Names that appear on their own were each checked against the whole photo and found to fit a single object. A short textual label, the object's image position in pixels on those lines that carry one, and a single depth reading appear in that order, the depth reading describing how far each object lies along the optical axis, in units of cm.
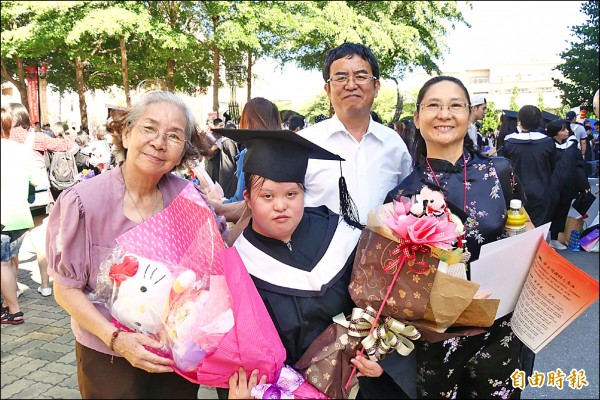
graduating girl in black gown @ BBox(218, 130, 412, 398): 164
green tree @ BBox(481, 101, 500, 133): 2160
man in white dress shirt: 251
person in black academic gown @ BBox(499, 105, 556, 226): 567
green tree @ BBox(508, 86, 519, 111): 3607
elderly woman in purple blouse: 157
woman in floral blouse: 187
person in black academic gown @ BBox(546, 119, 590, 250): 616
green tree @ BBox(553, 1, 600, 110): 1277
